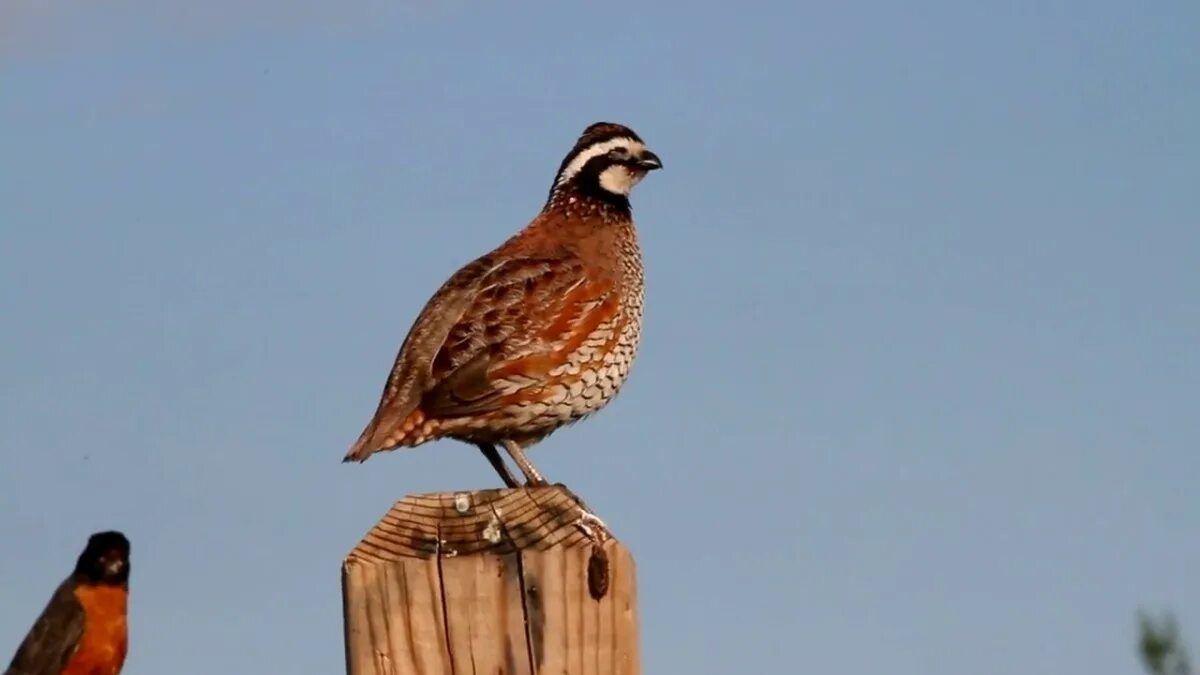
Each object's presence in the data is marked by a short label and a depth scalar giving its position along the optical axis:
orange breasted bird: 13.37
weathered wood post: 8.26
